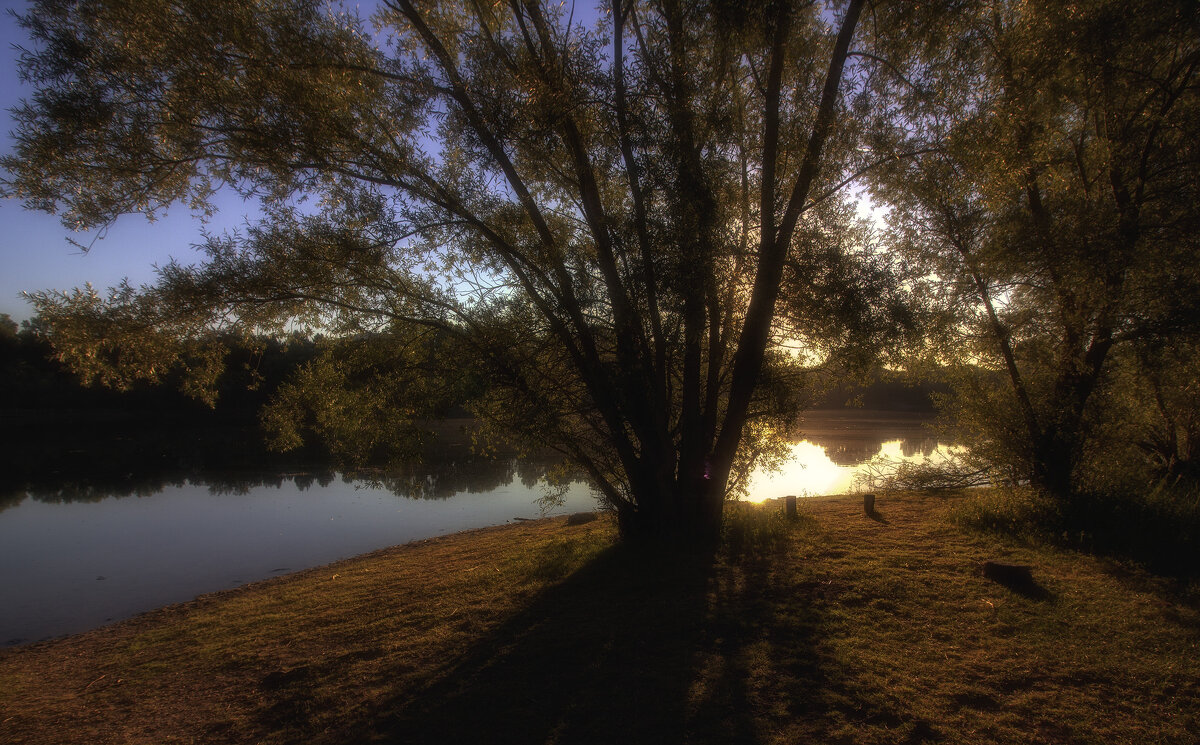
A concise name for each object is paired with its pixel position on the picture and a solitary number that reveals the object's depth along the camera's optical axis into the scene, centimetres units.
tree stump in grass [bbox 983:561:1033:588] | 609
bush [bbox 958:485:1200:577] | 705
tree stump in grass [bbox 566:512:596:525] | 1274
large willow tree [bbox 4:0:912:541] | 690
